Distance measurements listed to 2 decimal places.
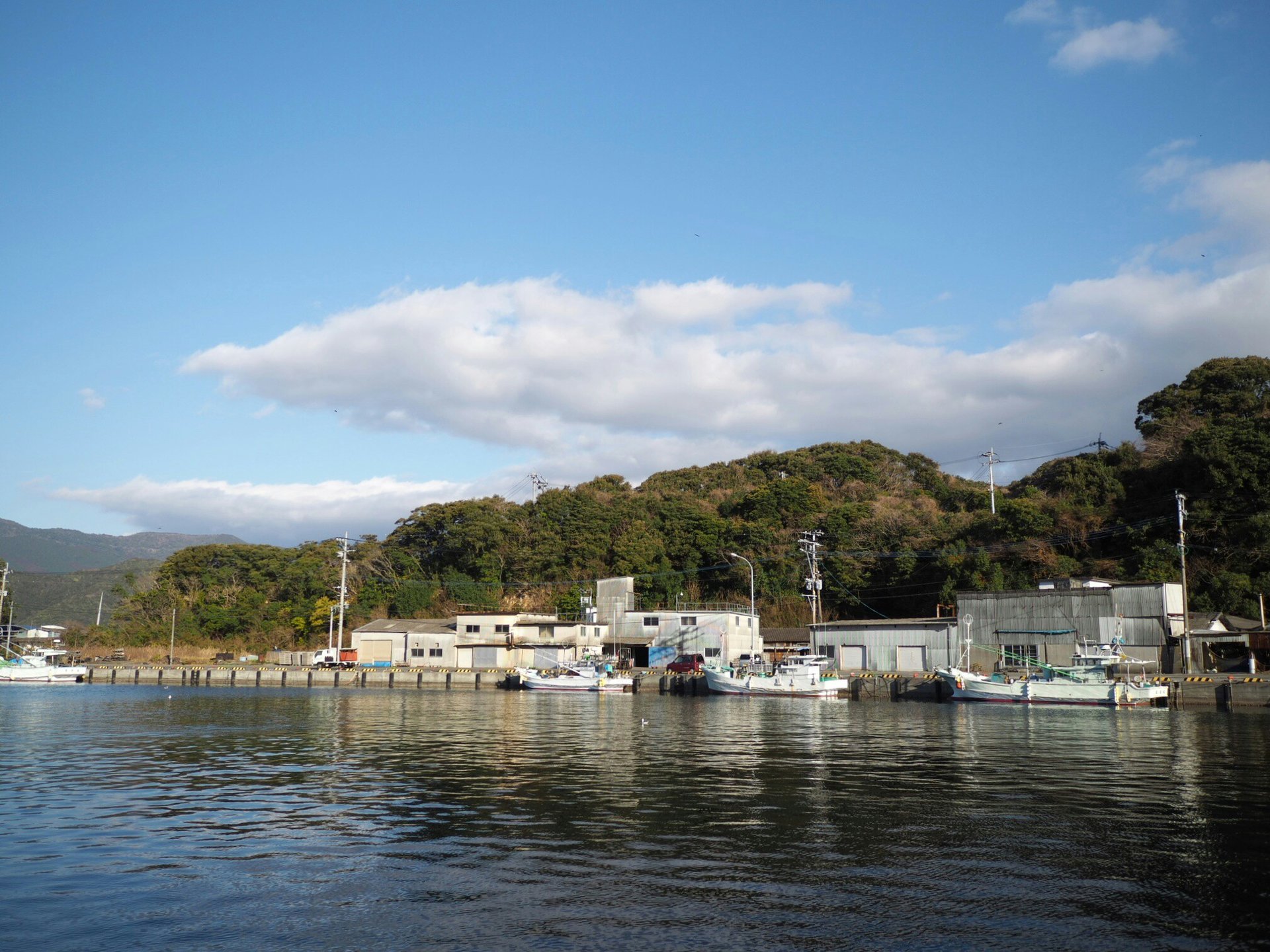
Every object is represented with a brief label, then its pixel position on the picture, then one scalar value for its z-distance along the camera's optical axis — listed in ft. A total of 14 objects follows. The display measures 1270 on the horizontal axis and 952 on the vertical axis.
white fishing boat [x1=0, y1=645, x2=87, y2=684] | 239.91
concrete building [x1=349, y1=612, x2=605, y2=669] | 252.21
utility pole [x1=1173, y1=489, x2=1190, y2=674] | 168.45
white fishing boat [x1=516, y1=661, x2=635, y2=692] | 211.00
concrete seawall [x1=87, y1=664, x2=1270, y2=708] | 159.53
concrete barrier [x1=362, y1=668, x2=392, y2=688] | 236.90
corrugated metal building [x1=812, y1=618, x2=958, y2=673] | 204.13
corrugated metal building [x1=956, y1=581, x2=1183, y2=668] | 181.06
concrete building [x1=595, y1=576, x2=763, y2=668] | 239.09
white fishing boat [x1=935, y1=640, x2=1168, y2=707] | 160.97
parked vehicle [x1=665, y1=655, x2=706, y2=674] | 226.17
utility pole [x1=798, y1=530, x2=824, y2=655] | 213.66
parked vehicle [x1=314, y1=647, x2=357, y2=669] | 265.54
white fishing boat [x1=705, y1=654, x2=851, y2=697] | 190.19
